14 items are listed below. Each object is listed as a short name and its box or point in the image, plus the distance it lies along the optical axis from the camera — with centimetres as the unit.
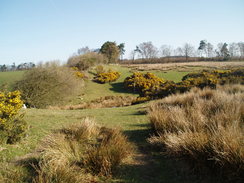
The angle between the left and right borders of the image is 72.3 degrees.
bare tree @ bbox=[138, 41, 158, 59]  9212
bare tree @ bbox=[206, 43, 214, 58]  8825
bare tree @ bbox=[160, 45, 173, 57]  9506
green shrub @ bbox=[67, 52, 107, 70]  4431
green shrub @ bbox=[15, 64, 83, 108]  1898
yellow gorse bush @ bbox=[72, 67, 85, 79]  3524
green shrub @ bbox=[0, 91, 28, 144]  450
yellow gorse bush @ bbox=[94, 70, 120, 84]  3769
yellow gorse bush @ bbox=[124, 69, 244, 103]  1644
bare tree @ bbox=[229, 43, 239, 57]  7915
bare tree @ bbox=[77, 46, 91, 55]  8841
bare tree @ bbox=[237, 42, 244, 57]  7854
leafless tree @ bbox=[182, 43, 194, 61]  8719
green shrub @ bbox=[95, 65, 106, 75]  4252
